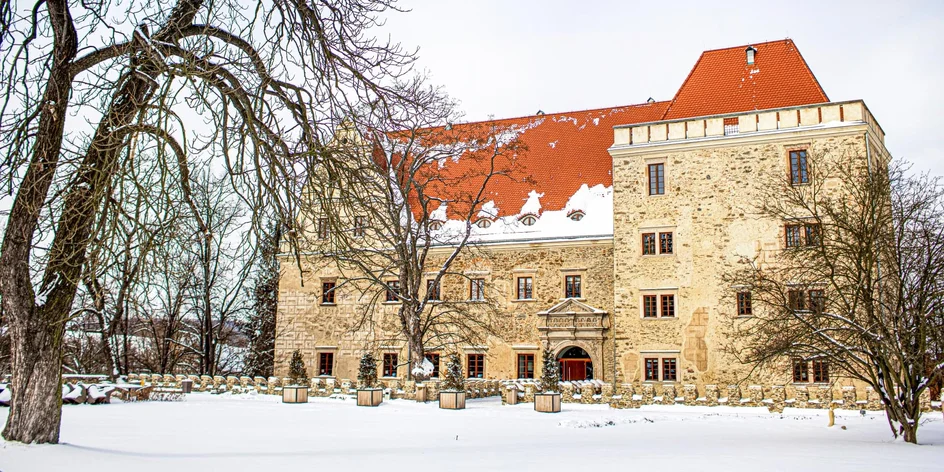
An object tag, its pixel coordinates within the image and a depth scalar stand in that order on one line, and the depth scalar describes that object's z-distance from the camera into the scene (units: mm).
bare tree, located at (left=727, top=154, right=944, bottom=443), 12490
